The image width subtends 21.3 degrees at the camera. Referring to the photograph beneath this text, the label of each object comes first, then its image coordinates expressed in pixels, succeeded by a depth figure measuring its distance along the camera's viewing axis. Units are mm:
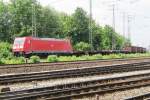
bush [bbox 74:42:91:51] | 72288
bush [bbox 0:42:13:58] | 40778
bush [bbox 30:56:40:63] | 34269
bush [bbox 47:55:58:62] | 36438
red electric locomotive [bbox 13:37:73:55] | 44438
